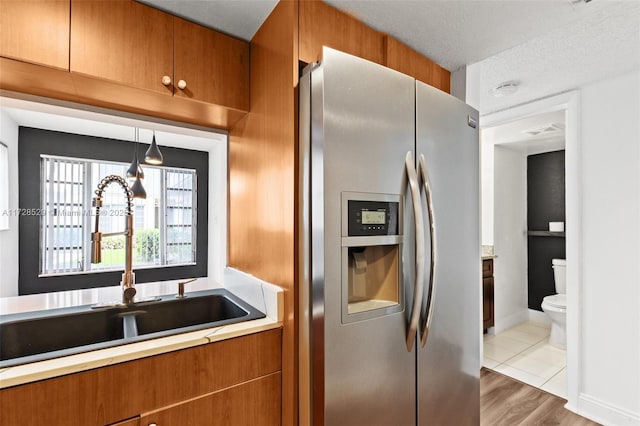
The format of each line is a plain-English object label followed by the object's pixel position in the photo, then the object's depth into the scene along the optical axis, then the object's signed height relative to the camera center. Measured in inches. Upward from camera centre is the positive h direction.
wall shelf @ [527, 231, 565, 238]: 150.7 -9.7
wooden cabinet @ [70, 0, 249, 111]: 46.0 +26.8
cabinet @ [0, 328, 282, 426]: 34.9 -21.9
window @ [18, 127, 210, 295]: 67.8 +0.6
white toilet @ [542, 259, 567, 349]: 126.6 -41.2
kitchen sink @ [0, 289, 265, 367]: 47.3 -18.2
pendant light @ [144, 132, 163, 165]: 73.9 +14.6
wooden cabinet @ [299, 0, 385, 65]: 48.1 +29.9
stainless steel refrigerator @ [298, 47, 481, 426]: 42.2 -5.3
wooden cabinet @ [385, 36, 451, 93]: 58.2 +30.3
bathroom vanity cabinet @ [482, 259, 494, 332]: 135.9 -35.0
